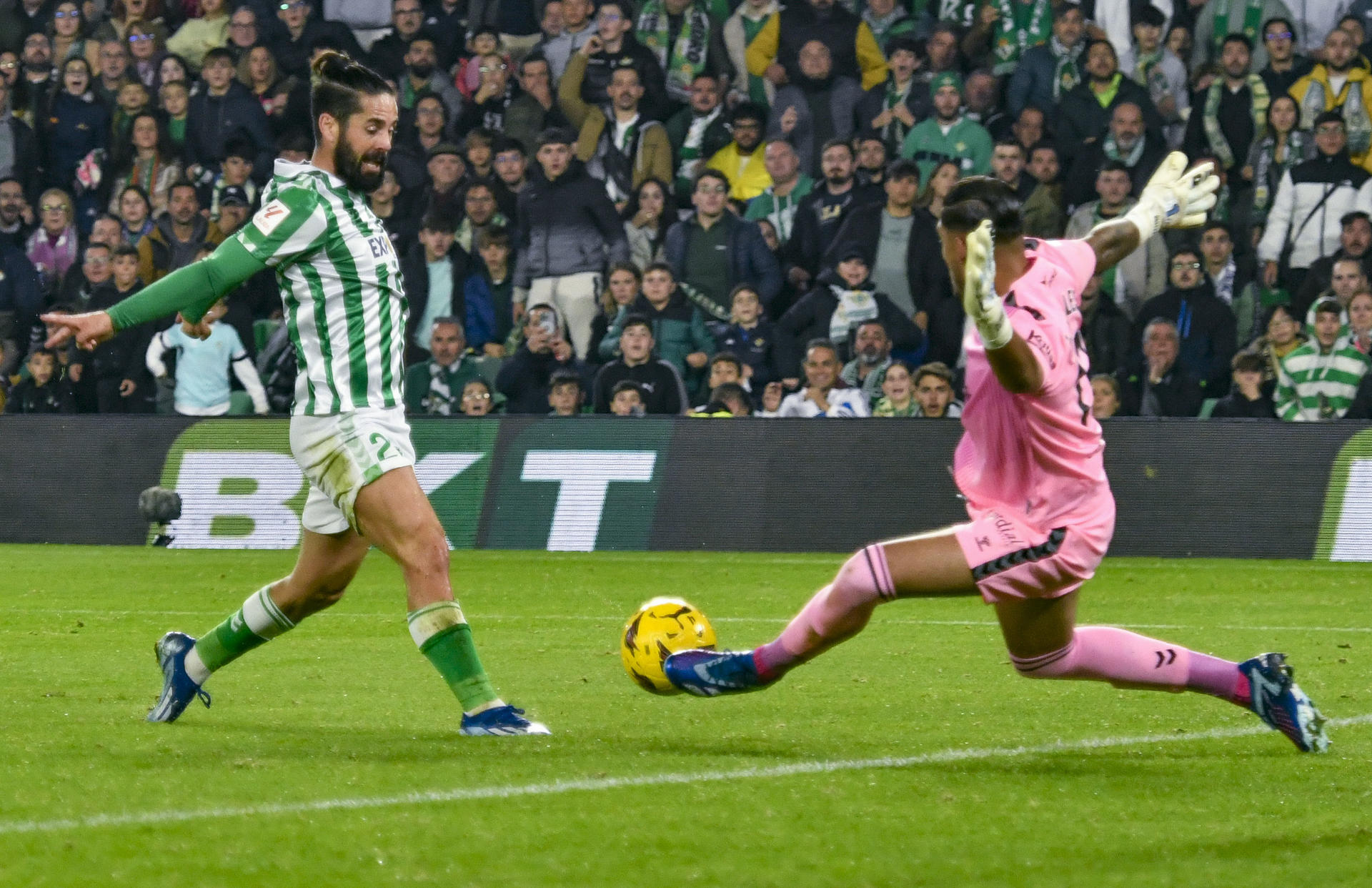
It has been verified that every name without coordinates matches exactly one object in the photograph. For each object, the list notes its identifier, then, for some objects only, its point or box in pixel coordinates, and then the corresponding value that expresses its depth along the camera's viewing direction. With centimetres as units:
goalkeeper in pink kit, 1077
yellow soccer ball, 1249
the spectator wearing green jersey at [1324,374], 2831
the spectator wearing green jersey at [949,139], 3180
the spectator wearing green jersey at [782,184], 3262
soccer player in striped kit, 1186
